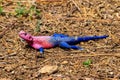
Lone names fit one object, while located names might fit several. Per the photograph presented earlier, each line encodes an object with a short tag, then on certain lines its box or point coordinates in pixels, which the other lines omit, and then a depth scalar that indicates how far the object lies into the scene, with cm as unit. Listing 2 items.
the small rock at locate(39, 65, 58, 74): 526
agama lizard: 584
